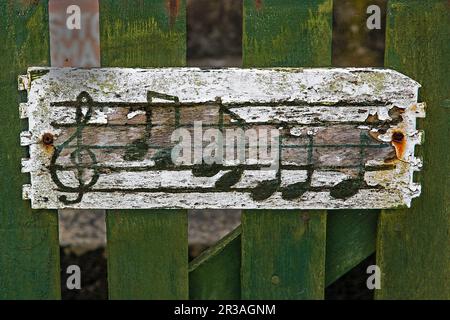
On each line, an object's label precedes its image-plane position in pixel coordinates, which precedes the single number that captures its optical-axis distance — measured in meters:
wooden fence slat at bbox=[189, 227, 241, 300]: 1.62
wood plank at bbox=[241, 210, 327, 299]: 1.59
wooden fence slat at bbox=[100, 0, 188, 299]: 1.55
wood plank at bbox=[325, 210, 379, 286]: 1.61
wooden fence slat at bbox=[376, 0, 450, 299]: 1.55
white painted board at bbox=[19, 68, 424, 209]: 1.54
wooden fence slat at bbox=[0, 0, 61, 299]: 1.55
